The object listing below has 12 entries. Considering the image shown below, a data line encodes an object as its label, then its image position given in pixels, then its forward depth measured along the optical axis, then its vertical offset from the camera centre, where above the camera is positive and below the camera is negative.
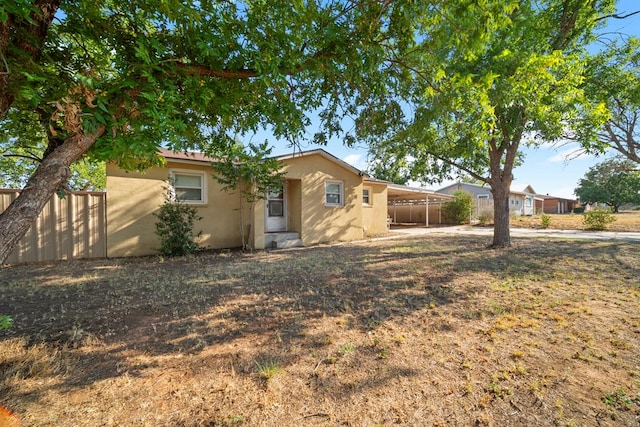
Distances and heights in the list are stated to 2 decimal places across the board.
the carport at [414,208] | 22.60 +0.73
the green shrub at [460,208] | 21.77 +0.57
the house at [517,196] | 33.62 +2.27
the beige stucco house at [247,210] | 8.49 +0.52
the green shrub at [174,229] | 8.30 -0.26
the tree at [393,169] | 10.34 +1.79
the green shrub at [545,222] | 17.53 -0.54
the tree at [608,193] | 38.16 +2.84
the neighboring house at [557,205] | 45.79 +1.42
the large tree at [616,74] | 8.41 +4.16
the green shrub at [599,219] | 15.69 -0.38
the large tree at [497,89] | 4.02 +2.35
